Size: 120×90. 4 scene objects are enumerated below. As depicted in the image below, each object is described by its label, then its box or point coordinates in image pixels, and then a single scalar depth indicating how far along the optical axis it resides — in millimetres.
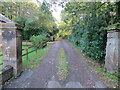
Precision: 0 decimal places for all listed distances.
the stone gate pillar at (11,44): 2801
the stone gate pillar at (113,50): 2941
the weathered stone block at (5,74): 2444
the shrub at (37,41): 9125
